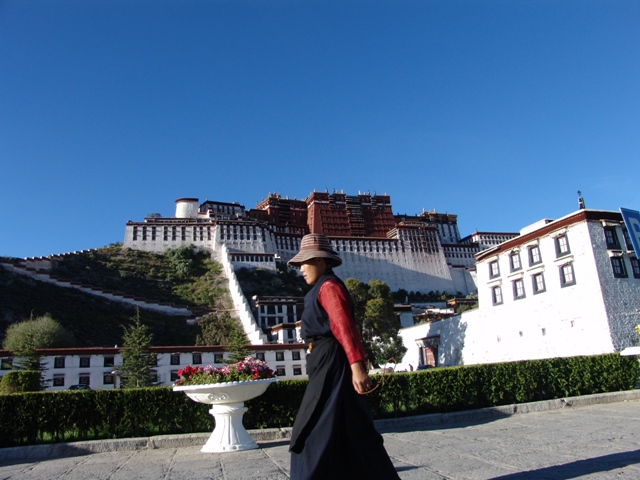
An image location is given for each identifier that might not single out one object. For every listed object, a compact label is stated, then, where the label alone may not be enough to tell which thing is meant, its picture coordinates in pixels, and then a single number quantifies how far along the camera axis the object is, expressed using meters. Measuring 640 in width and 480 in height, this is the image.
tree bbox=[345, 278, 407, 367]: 37.84
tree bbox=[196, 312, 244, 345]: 45.03
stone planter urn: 7.60
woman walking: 3.37
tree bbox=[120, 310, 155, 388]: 25.34
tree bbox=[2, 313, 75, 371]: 34.22
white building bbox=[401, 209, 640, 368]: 23.94
